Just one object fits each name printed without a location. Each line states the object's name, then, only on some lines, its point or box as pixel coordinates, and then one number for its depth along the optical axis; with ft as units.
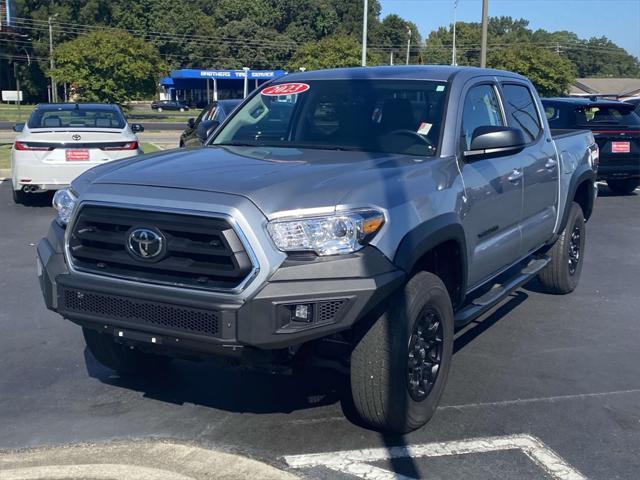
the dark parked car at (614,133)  46.80
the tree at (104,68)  144.15
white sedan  39.45
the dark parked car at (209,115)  49.80
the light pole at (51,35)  210.92
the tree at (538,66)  162.60
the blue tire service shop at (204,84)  239.50
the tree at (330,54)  163.32
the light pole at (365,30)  97.91
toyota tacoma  13.08
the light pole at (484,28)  81.10
